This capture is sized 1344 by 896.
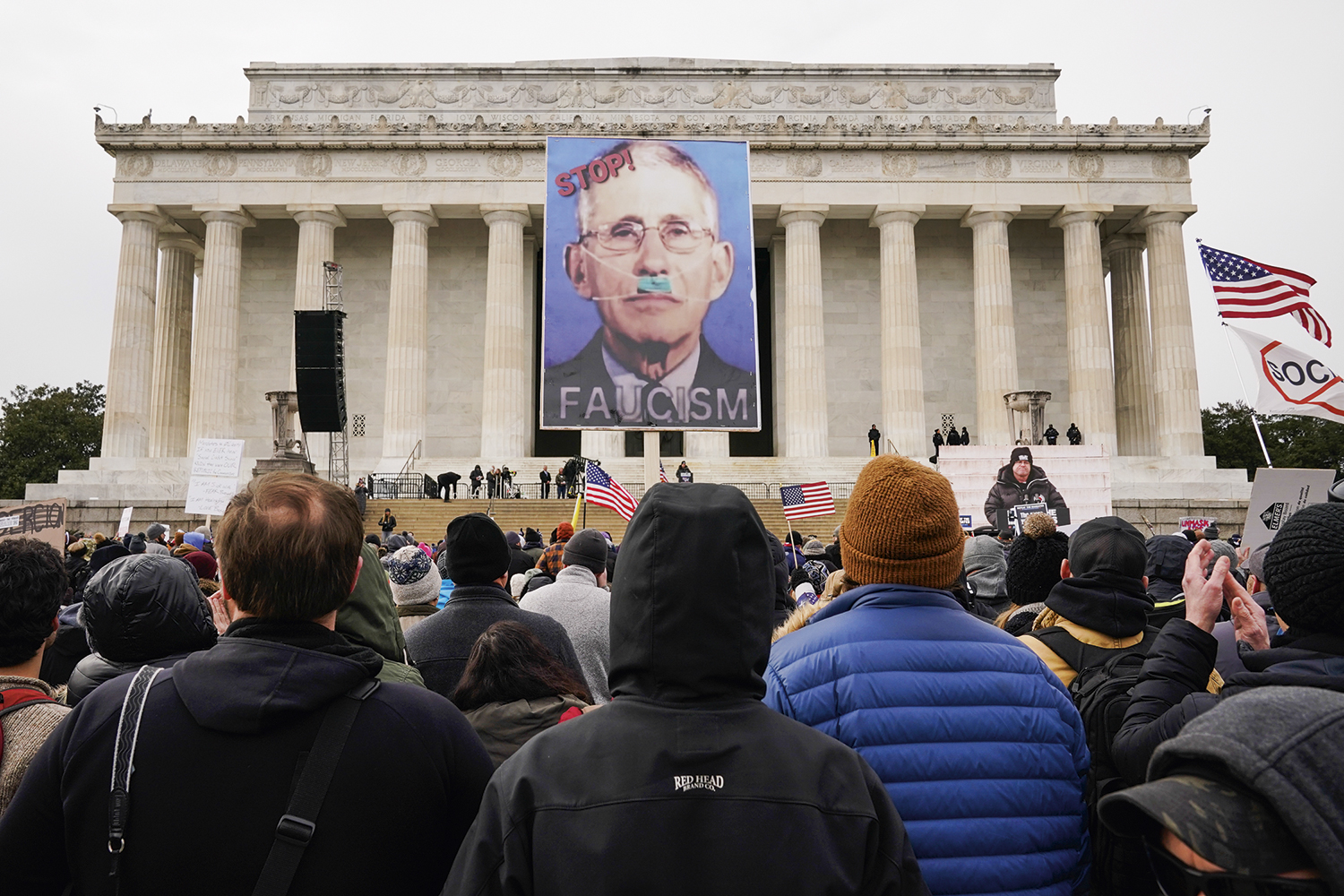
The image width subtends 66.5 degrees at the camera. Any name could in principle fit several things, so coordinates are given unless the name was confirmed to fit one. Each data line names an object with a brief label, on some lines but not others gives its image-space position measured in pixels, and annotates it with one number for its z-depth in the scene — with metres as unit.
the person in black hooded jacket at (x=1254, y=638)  2.84
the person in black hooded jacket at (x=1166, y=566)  6.00
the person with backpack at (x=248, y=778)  2.58
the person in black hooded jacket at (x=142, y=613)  3.75
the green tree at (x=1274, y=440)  62.28
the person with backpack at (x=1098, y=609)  4.59
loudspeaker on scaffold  27.39
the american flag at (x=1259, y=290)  16.31
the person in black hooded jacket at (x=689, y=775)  2.33
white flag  13.84
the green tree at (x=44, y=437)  62.78
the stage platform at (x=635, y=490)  33.72
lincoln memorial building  43.53
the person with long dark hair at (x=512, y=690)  3.79
